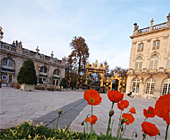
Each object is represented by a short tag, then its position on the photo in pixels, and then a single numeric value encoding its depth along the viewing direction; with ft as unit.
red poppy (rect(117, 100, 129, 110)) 4.40
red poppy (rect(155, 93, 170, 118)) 2.35
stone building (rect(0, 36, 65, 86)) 63.41
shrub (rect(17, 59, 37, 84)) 34.12
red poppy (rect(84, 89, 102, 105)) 3.27
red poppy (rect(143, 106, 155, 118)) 3.89
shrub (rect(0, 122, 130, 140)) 5.19
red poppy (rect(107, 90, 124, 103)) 3.19
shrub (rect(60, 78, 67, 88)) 70.03
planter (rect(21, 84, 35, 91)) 35.08
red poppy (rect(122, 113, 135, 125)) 4.25
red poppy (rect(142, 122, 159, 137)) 3.18
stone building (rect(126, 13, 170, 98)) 58.55
